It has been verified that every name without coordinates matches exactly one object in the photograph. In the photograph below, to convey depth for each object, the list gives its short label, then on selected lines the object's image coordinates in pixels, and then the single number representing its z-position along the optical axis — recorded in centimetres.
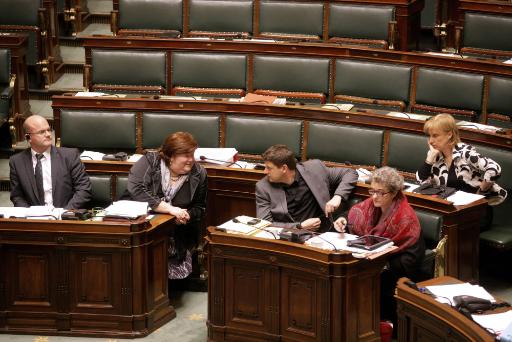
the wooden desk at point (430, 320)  675
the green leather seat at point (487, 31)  1234
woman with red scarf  845
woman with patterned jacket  938
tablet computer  828
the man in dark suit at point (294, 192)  897
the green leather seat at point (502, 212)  959
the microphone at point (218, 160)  1016
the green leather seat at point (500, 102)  1098
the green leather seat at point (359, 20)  1264
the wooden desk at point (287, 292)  814
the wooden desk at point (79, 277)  881
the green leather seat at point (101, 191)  1006
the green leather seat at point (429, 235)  884
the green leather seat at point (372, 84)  1155
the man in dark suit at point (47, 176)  959
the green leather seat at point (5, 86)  1216
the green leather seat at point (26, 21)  1324
